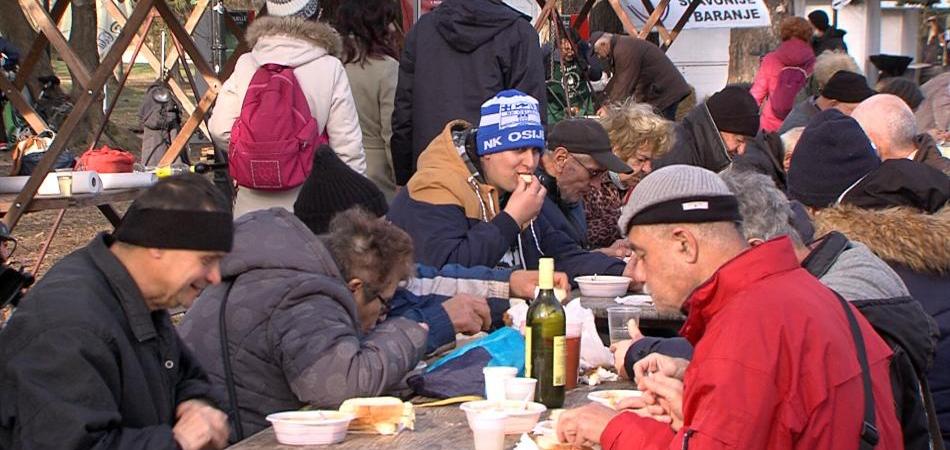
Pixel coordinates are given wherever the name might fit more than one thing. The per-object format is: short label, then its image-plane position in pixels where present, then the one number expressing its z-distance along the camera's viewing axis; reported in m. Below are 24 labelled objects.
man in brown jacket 23.75
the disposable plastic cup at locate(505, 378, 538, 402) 6.92
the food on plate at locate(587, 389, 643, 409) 7.04
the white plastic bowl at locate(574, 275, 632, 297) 10.88
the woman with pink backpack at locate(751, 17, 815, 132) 22.84
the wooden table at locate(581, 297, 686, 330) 9.94
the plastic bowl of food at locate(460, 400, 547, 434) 6.57
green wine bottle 7.14
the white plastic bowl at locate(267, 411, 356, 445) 6.24
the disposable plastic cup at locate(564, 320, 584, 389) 7.54
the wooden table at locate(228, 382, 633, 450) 6.34
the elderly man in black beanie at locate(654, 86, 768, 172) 15.56
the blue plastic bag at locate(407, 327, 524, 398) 7.38
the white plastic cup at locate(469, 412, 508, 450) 6.15
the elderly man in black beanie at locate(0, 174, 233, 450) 5.41
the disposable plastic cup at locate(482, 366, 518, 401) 6.94
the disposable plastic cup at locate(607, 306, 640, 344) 8.73
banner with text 28.98
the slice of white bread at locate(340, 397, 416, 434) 6.51
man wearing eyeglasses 12.41
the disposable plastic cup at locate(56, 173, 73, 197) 13.29
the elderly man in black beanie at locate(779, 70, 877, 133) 17.19
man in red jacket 5.15
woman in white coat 12.74
